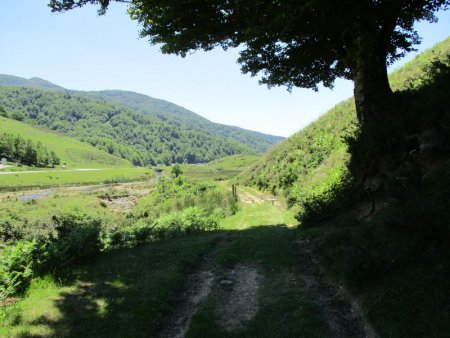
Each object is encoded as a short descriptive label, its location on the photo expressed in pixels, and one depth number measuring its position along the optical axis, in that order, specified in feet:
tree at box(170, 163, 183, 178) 293.45
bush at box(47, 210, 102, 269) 35.78
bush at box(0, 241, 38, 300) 30.89
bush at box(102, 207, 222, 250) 48.08
